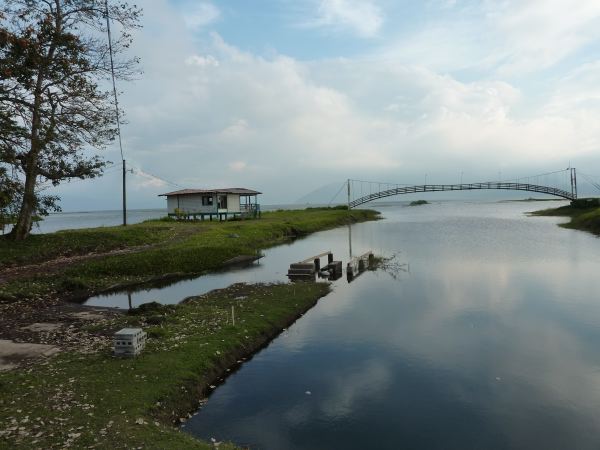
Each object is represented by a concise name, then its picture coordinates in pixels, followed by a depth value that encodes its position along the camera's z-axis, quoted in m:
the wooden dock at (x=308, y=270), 29.06
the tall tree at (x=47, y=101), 18.62
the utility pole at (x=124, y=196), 55.64
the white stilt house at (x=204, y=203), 64.69
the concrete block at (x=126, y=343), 13.01
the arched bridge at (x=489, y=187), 111.81
